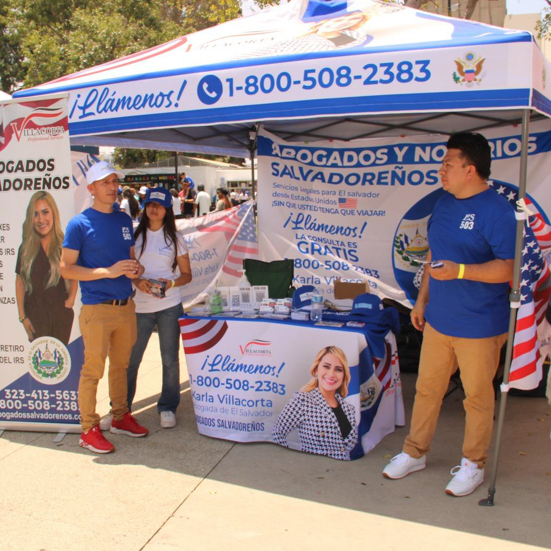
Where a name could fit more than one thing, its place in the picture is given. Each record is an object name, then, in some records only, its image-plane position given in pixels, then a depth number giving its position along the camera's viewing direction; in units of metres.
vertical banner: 4.02
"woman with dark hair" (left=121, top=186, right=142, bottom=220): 10.38
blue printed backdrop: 5.63
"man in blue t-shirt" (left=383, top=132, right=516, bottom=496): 3.04
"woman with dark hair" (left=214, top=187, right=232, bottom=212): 13.03
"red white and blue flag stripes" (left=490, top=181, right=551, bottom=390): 3.07
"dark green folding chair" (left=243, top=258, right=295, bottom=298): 4.79
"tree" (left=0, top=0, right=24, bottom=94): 26.43
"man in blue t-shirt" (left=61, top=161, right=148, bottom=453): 3.69
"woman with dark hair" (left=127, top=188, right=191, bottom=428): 4.16
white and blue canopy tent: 2.97
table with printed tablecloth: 3.67
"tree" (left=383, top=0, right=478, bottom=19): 10.12
